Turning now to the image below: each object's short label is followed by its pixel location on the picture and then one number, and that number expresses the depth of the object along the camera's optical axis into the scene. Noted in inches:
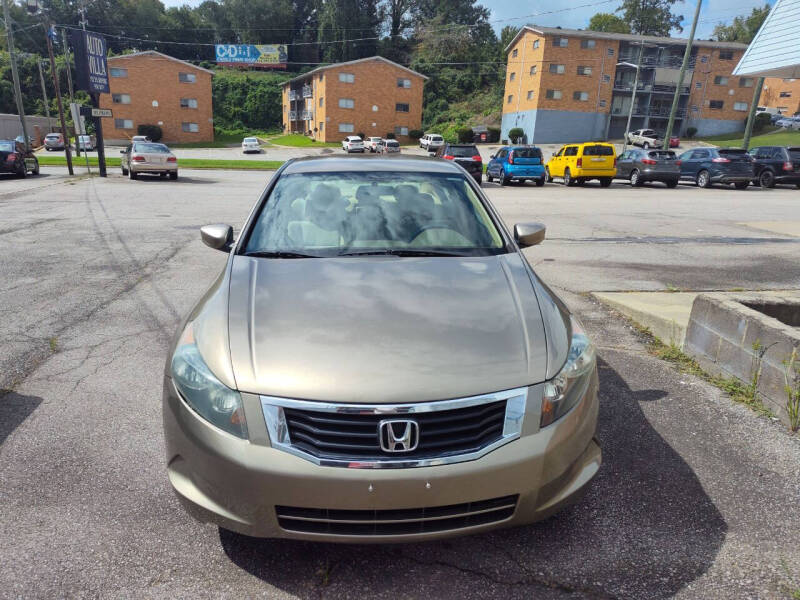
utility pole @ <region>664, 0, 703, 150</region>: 1151.6
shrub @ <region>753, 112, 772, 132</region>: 2315.8
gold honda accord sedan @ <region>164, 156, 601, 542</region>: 81.9
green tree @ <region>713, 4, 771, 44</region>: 3619.6
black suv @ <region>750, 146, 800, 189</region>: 935.0
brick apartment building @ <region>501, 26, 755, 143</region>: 2329.0
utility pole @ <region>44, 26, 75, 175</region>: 997.6
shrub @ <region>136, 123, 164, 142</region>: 2394.2
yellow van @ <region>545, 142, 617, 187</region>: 973.8
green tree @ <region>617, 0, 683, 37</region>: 3563.0
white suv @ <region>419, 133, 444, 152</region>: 2087.8
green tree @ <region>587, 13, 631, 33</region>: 3590.1
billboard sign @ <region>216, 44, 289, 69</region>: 3508.9
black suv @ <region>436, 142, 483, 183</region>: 936.1
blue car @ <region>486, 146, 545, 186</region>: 971.9
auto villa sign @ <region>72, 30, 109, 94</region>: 924.0
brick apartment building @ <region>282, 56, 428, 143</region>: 2512.3
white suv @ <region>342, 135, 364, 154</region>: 1953.7
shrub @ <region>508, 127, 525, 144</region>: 2298.2
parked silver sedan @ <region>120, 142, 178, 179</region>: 913.5
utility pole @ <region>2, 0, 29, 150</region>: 1118.8
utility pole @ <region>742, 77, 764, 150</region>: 1075.0
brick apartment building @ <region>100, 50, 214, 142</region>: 2402.8
